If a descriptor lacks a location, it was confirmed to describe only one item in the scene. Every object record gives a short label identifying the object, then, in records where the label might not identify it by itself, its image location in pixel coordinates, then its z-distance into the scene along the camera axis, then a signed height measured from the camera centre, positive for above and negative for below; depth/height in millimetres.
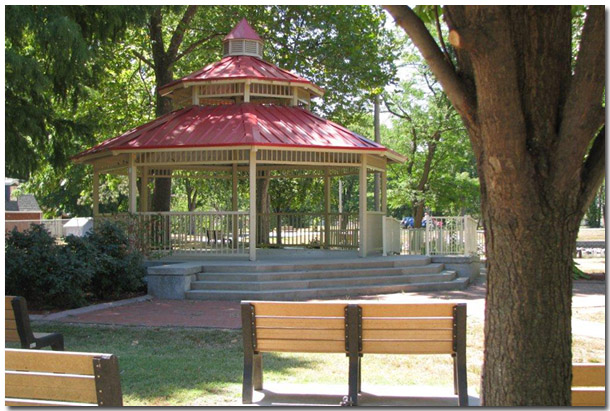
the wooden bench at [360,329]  5906 -876
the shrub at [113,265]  14250 -757
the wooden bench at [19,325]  7016 -980
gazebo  17047 +2018
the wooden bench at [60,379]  4074 -897
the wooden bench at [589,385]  4191 -966
